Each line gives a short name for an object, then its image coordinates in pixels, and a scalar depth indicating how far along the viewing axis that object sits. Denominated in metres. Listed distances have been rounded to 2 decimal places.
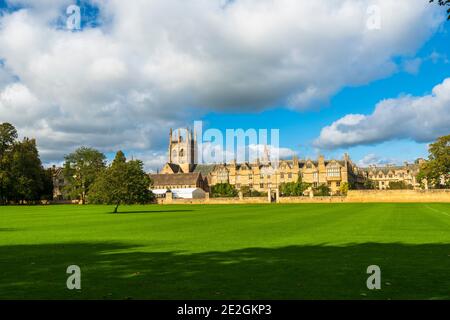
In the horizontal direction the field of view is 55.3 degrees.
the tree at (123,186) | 50.62
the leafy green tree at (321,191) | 101.46
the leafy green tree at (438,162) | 87.75
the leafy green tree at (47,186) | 110.28
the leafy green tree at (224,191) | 111.56
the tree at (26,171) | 91.75
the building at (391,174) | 171.32
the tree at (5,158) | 88.96
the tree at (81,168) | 110.88
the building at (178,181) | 131.62
